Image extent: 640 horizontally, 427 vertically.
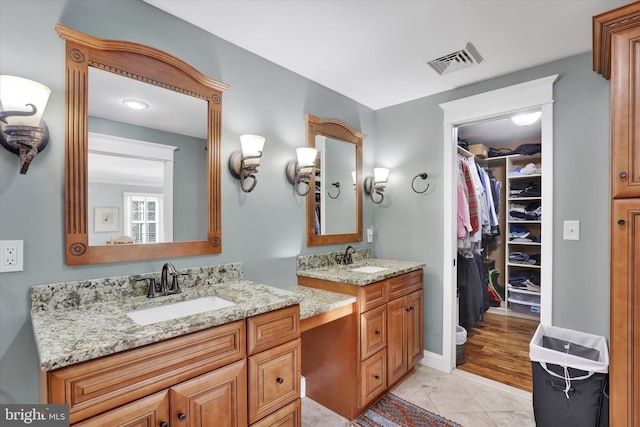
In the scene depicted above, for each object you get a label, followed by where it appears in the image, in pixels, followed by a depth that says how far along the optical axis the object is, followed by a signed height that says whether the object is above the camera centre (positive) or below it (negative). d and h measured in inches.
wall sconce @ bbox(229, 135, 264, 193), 74.2 +13.2
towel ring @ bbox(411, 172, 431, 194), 110.7 +12.2
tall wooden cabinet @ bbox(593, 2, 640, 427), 54.2 -0.3
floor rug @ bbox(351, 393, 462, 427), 78.1 -53.8
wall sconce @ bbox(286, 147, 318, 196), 88.2 +13.1
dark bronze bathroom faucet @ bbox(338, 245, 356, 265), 104.4 -15.6
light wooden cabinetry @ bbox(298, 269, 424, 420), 79.3 -37.9
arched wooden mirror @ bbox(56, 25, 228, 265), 54.7 +11.1
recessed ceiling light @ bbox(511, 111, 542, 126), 115.0 +35.3
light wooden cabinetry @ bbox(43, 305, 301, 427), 37.4 -24.6
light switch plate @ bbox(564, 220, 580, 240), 82.4 -5.0
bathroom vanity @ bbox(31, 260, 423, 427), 38.4 -22.0
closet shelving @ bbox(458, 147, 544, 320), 153.0 -18.0
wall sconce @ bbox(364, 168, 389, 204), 116.0 +11.3
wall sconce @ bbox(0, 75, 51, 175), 45.7 +14.6
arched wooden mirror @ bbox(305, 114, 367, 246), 97.3 +9.5
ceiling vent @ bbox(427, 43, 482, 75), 81.7 +42.2
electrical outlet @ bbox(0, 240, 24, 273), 47.9 -6.8
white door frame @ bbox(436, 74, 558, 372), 86.3 +16.1
